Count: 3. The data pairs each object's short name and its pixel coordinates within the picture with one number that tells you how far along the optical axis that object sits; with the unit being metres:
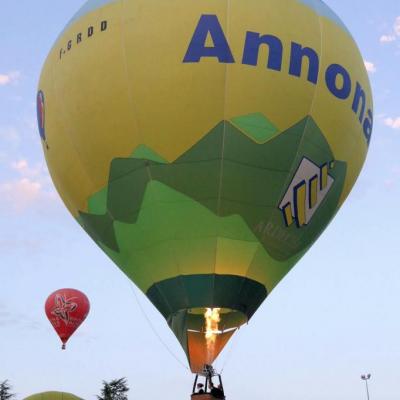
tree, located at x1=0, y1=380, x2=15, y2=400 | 43.60
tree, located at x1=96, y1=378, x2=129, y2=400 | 43.44
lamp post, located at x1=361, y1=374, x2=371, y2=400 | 32.69
